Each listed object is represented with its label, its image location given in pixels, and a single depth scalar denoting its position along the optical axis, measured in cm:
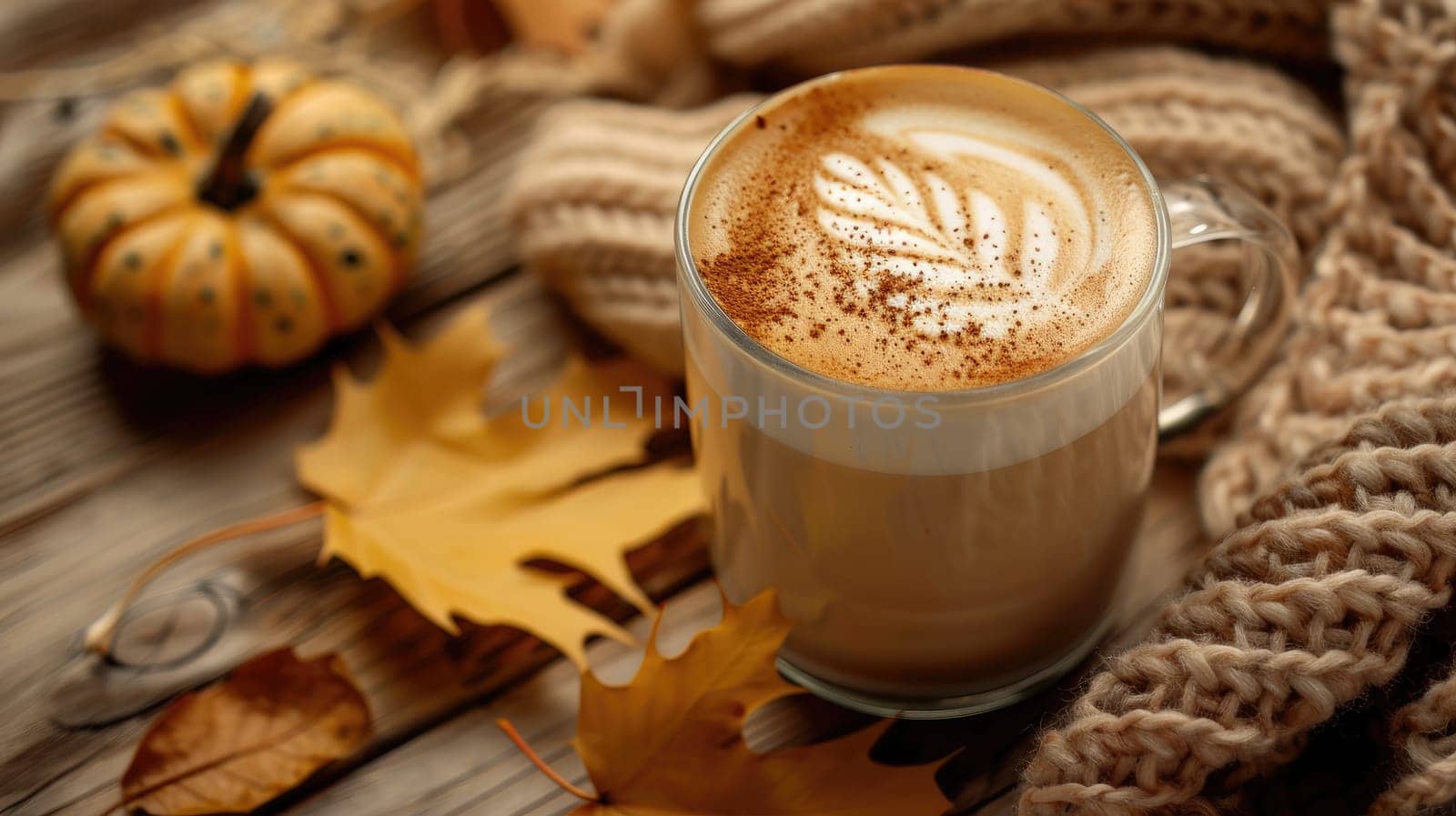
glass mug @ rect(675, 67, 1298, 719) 50
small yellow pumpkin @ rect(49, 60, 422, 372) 62
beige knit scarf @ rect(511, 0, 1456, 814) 51
